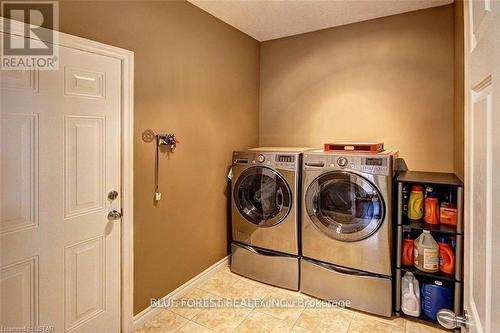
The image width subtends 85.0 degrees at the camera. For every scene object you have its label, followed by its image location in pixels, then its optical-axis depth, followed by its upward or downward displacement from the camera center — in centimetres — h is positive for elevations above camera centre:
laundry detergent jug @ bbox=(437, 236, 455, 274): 198 -67
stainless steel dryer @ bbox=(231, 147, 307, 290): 246 -48
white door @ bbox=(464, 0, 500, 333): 57 +0
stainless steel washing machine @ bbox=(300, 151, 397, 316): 209 -52
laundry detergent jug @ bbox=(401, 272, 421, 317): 208 -101
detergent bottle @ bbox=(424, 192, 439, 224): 211 -34
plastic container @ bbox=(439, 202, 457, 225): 201 -36
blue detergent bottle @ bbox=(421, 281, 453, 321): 199 -98
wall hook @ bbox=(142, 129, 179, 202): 203 +17
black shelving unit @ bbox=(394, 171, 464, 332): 190 -49
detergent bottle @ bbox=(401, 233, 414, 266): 215 -70
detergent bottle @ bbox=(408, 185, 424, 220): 218 -31
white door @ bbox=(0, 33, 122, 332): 138 -17
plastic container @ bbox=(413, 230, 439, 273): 202 -66
